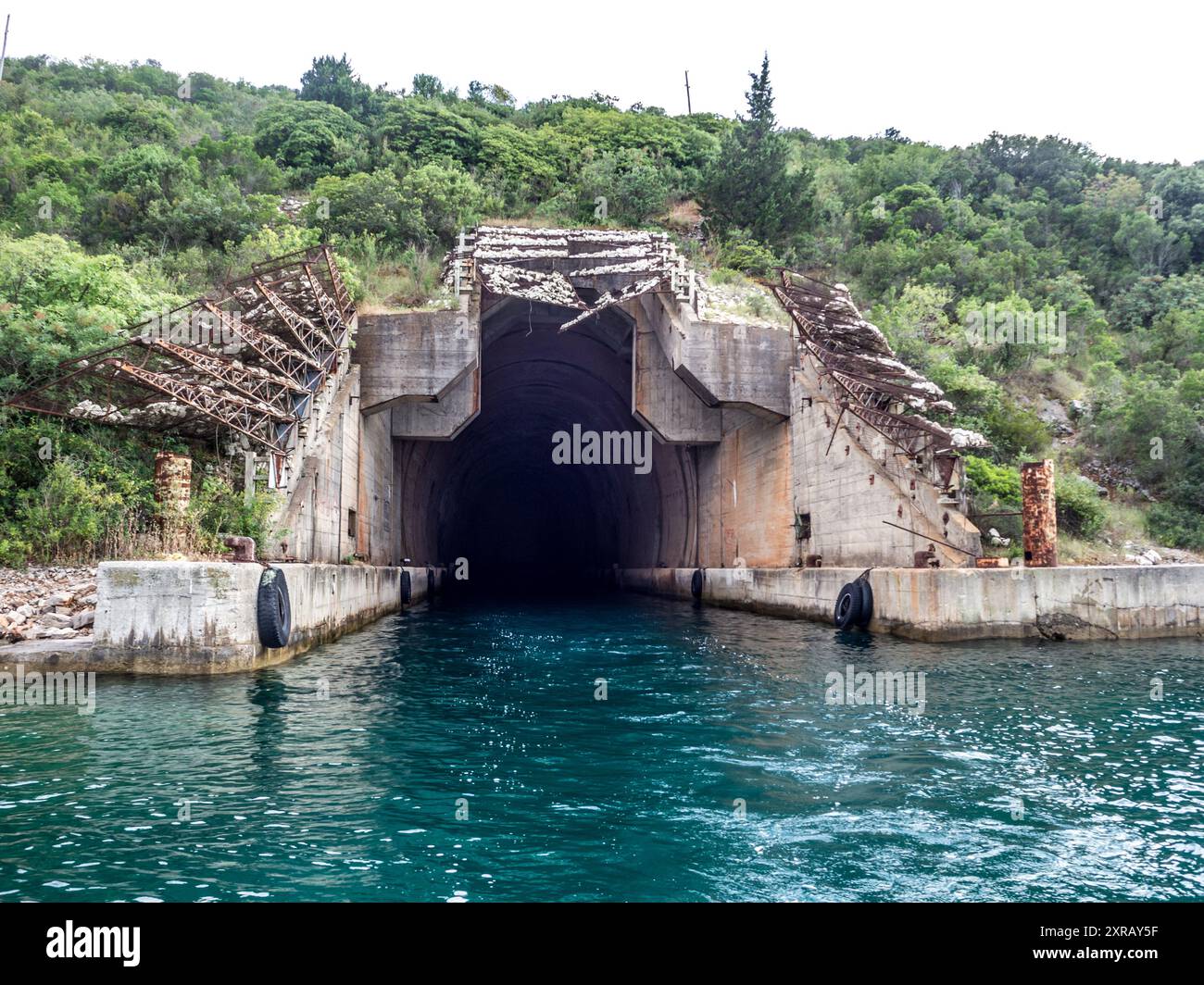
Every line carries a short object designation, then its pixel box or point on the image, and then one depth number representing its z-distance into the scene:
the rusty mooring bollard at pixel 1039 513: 16.16
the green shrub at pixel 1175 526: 20.92
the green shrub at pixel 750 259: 31.31
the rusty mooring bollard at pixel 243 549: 12.41
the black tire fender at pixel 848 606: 17.30
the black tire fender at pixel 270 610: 11.91
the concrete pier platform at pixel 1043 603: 15.44
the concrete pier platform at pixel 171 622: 10.89
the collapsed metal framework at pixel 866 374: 18.22
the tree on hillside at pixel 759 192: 34.88
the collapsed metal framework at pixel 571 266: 23.33
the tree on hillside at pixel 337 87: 56.25
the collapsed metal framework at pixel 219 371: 15.27
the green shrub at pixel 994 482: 19.61
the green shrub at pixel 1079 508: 19.69
